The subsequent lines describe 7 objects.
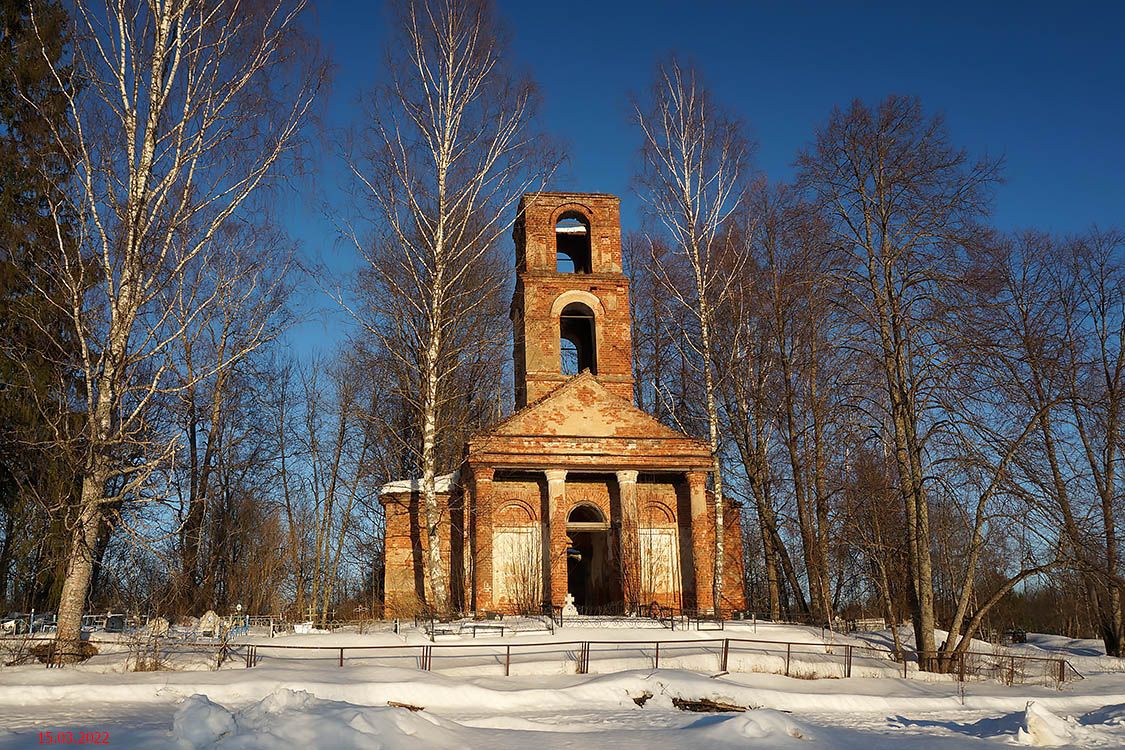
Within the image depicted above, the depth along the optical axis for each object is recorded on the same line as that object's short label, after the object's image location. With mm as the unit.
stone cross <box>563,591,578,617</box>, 22875
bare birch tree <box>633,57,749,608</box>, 24031
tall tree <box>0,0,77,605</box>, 18531
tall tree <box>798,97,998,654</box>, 18438
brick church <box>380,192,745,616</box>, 24125
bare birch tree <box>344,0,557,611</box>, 21906
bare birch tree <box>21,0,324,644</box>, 13273
